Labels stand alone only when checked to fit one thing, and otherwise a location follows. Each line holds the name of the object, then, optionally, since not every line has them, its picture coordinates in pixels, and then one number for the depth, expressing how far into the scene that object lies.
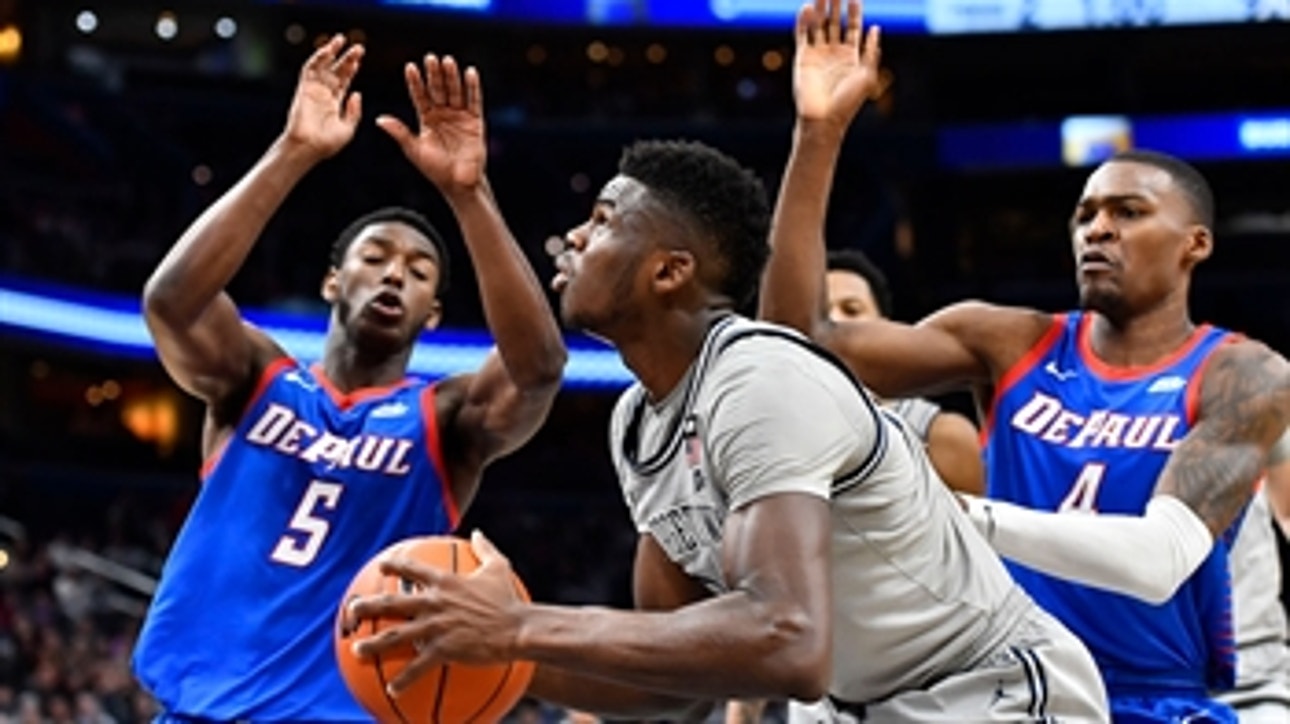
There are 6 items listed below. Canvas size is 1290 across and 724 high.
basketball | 3.08
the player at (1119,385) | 4.07
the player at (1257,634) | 4.28
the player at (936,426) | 5.43
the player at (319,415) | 4.69
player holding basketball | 2.74
